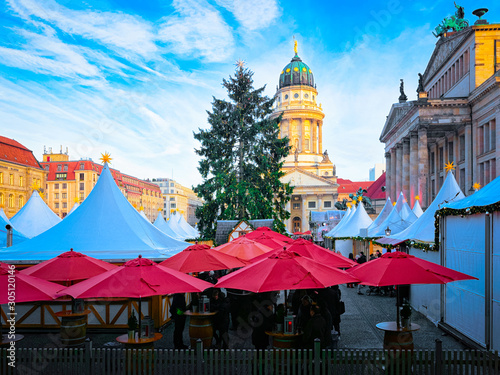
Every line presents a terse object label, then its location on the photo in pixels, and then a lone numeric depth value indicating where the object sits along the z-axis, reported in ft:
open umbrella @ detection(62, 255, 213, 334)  27.48
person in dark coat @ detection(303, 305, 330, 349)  28.07
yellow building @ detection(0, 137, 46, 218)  228.84
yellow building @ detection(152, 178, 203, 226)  458.91
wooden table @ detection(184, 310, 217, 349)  36.22
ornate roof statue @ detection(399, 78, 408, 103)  200.15
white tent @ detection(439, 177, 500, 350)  34.17
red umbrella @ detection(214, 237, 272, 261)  50.77
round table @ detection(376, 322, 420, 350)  31.48
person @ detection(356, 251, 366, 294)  78.35
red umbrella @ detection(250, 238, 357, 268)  44.47
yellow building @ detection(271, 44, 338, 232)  355.36
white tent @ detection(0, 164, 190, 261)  49.29
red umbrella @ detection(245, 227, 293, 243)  67.01
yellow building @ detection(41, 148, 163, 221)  303.27
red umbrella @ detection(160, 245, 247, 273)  39.83
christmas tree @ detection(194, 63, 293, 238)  119.24
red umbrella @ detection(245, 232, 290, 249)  60.23
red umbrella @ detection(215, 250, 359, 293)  27.40
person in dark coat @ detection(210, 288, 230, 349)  37.01
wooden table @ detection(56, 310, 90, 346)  35.53
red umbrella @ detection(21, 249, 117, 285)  35.96
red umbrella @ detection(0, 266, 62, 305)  26.78
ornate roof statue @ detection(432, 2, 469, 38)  176.96
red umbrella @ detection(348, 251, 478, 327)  30.58
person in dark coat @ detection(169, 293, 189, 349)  36.50
